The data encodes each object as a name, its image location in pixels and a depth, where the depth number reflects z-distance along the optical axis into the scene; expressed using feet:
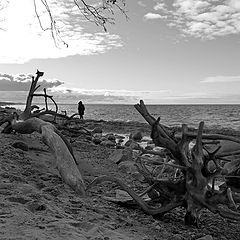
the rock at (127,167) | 26.34
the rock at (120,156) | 30.66
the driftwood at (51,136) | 15.79
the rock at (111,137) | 51.75
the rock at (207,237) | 10.80
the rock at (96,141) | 44.40
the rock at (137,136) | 54.85
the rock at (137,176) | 23.50
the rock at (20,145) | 23.07
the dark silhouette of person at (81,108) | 77.30
